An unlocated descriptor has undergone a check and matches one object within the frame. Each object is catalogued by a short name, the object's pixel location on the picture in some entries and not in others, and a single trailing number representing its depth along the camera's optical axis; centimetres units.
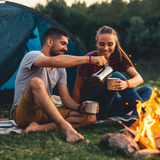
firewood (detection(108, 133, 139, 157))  167
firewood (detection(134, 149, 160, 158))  161
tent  366
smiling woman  256
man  214
